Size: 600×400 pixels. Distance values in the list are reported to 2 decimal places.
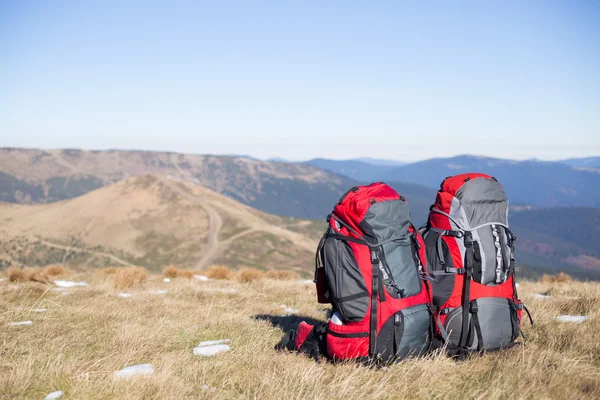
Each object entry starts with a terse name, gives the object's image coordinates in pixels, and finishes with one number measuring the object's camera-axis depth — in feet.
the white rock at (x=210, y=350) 17.67
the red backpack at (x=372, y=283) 16.02
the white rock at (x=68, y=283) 40.94
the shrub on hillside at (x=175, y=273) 56.18
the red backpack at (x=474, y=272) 17.37
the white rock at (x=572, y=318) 22.09
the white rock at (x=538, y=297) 30.91
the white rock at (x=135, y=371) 14.12
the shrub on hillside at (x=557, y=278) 51.31
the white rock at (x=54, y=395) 12.57
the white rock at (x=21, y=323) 21.58
